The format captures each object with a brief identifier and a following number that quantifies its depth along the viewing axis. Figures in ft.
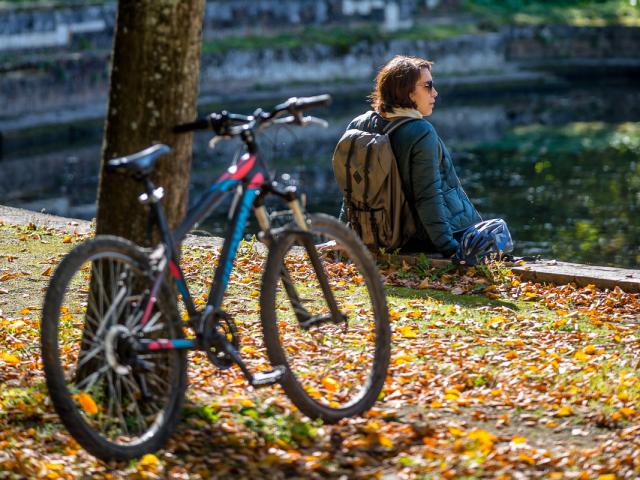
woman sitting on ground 51.01
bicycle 29.17
